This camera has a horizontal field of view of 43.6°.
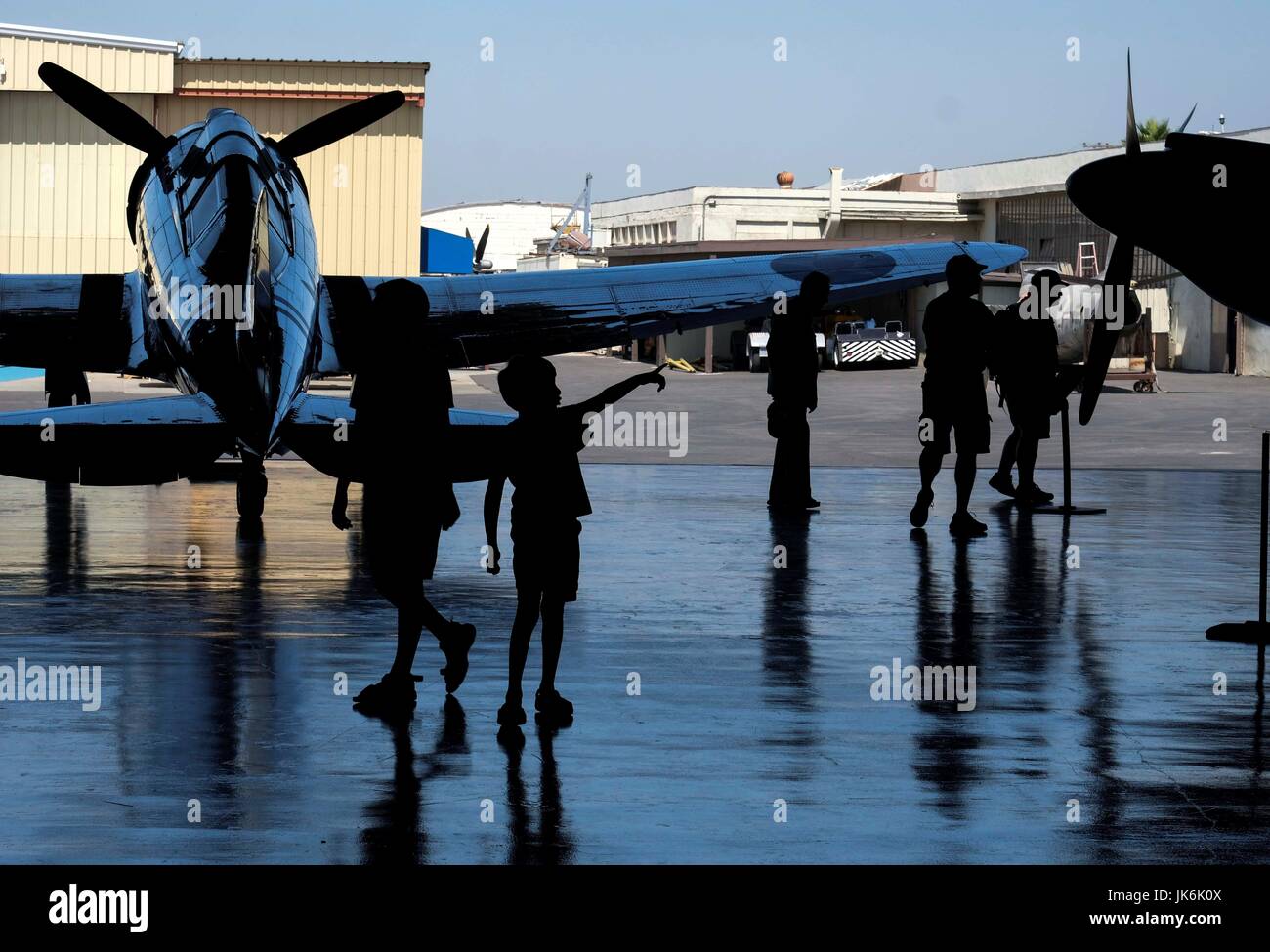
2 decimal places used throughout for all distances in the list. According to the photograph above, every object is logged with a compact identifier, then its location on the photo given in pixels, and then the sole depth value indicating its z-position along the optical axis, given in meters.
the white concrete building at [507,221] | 137.12
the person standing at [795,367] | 14.23
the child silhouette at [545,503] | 6.64
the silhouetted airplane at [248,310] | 10.94
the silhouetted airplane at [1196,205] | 8.46
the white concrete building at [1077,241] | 48.38
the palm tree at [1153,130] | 65.06
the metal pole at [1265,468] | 8.93
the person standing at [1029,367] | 14.70
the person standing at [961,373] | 12.88
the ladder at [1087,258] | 46.29
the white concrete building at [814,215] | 61.06
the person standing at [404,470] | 7.10
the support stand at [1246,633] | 8.50
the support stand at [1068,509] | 14.39
